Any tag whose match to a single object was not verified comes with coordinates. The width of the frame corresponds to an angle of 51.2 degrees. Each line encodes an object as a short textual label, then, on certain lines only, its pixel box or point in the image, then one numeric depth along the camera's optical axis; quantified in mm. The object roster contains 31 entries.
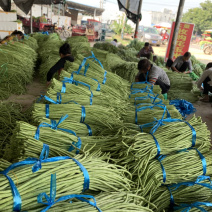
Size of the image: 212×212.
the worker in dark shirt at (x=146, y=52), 8773
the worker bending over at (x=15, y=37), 6539
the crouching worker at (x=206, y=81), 5867
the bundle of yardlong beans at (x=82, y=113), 2105
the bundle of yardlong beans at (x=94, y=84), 2932
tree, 42906
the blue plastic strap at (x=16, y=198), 1091
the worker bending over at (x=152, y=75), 4141
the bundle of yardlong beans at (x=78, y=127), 1982
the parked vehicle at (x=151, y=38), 28281
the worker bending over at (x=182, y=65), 7059
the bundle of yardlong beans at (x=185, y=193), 1764
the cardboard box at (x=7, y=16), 9500
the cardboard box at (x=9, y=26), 9664
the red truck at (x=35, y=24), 18241
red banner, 8727
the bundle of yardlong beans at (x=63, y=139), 1604
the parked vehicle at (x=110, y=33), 31844
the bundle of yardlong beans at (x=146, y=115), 2490
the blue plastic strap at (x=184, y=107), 4617
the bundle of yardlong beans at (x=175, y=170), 1733
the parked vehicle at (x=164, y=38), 30578
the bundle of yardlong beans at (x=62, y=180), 1135
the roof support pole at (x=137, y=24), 11741
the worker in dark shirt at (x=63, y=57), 4221
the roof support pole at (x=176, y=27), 7651
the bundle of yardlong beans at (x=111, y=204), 1176
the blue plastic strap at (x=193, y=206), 1575
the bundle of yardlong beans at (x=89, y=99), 2409
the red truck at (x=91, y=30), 20908
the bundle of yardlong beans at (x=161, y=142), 1764
